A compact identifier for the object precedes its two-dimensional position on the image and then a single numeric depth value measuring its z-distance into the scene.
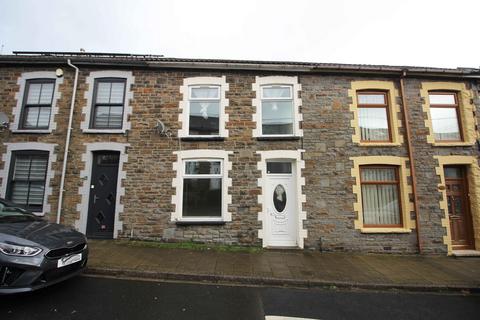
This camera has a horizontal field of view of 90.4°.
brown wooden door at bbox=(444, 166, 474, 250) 7.73
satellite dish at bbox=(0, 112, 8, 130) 7.67
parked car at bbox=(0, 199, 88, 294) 3.48
